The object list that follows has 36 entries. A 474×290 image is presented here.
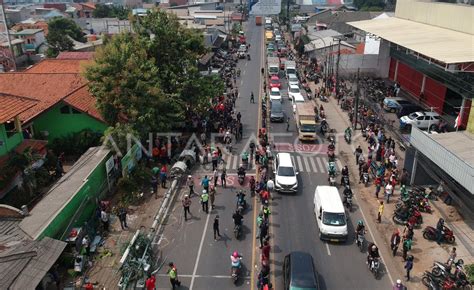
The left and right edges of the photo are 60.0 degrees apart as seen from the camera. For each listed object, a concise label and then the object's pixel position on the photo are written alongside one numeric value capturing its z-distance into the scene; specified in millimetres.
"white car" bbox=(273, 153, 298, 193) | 25422
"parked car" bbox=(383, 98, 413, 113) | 41031
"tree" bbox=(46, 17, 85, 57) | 72438
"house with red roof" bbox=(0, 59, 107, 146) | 29750
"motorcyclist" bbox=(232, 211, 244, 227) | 20881
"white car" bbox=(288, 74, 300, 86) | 50869
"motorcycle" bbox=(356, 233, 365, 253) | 20041
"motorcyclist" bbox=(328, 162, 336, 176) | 27375
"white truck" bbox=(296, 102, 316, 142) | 34219
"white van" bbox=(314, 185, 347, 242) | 20406
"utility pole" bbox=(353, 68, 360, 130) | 35938
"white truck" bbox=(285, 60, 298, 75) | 57406
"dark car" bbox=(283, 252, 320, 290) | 16047
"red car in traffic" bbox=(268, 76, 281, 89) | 51938
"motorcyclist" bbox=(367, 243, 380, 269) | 18391
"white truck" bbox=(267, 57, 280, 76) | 58950
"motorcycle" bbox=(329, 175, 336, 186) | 27092
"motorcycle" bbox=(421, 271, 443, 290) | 17002
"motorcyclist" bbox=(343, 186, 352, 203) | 24203
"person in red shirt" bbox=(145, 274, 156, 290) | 16531
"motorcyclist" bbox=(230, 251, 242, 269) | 17766
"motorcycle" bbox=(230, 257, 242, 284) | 17688
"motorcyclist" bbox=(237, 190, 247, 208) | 23311
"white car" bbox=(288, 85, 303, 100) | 46359
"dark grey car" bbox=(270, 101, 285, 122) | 39469
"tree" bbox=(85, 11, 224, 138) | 27828
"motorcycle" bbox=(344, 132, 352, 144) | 34581
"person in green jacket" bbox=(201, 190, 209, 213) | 23267
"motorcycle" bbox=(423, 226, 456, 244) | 20656
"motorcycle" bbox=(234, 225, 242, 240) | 21017
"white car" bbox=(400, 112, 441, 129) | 35219
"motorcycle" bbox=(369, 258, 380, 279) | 18172
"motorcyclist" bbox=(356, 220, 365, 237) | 20156
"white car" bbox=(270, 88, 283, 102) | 44434
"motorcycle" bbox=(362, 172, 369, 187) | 26981
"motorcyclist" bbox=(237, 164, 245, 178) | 26891
